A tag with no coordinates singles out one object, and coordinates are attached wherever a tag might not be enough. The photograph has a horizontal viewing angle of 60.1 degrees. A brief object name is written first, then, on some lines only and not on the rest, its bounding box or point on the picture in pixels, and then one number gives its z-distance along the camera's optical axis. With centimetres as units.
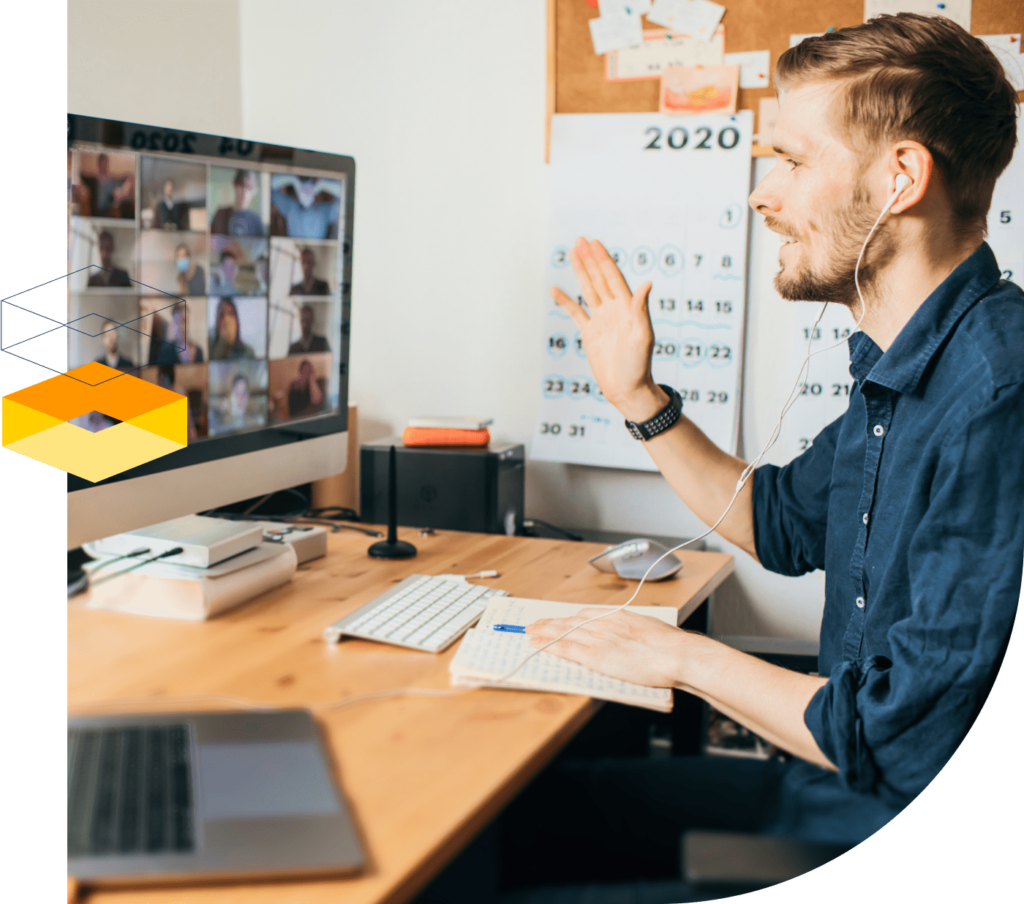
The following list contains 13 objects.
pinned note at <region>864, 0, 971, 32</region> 112
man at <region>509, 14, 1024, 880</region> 58
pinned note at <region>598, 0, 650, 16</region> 139
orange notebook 136
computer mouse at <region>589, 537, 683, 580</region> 99
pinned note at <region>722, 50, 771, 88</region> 134
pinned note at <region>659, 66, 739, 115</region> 136
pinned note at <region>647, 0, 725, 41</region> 136
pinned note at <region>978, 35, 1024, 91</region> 109
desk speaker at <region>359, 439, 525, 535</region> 133
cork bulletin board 131
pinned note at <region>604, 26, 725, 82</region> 137
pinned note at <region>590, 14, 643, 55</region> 140
